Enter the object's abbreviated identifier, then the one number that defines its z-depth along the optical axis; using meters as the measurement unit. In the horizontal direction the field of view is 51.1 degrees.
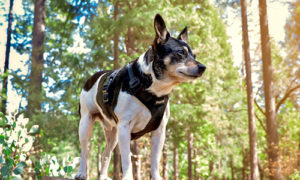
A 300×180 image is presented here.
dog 2.50
